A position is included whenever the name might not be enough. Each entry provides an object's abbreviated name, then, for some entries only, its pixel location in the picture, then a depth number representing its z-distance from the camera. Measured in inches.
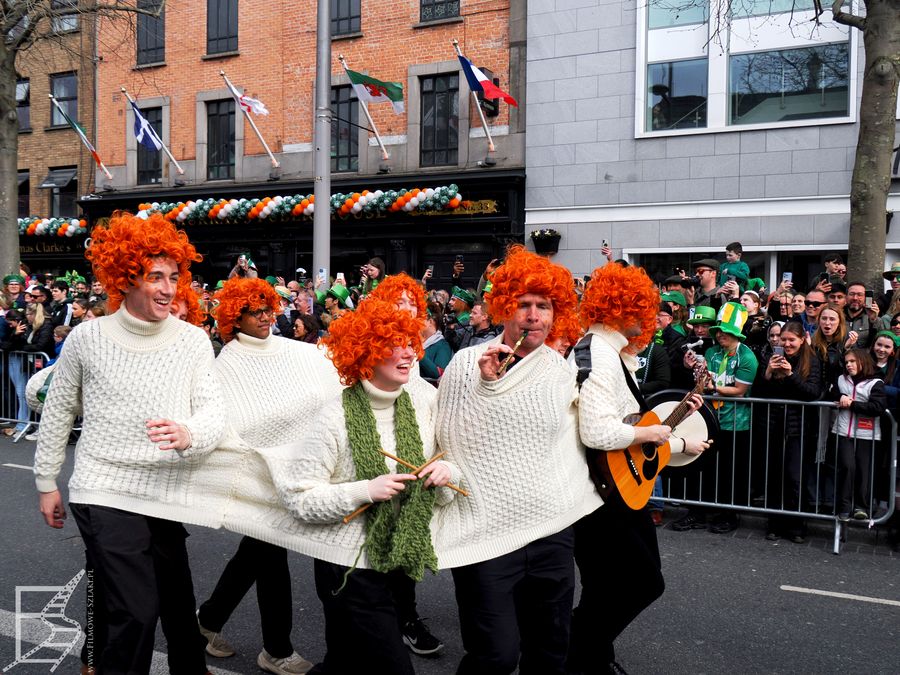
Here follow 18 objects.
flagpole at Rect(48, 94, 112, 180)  827.1
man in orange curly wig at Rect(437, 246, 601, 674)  130.3
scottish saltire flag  783.1
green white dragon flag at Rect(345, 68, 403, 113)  650.2
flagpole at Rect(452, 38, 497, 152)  665.0
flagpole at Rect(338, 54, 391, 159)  706.3
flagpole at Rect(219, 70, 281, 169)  744.7
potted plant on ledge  650.8
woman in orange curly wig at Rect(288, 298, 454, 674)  121.7
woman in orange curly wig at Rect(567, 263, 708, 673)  147.3
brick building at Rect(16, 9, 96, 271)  915.4
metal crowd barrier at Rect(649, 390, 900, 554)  270.5
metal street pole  470.0
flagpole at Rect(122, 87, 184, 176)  834.9
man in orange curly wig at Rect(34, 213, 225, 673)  138.9
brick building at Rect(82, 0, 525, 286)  693.9
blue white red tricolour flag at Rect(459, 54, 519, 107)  627.8
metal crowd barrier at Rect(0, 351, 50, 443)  445.4
